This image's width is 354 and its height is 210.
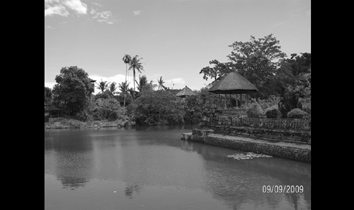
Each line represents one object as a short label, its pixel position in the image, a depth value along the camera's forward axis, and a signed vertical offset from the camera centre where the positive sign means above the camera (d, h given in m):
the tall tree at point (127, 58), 42.66 +7.96
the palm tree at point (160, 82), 44.19 +4.50
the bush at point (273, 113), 13.97 -0.17
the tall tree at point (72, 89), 32.25 +2.43
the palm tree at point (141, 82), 40.92 +4.04
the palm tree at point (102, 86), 43.78 +3.75
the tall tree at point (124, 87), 40.24 +3.31
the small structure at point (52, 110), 32.69 -0.03
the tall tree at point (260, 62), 27.44 +4.76
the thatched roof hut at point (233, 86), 18.41 +1.62
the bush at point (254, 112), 16.33 -0.14
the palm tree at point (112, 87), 42.94 +3.53
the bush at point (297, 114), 11.98 -0.19
